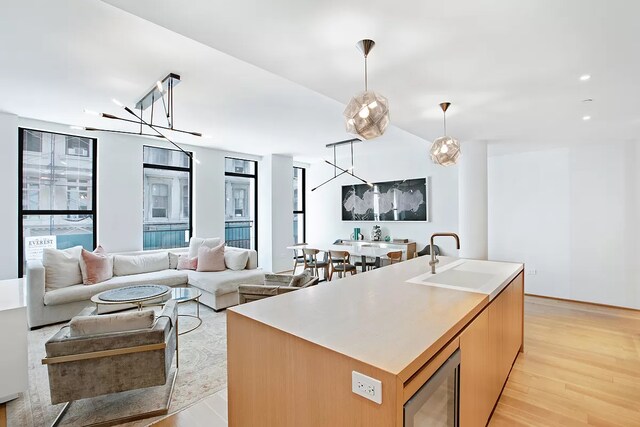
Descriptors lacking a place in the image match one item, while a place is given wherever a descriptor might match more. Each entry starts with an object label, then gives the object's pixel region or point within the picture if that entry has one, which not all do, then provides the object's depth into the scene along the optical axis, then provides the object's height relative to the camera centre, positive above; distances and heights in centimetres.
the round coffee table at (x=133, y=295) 315 -87
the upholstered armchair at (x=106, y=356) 198 -94
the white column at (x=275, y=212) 712 +6
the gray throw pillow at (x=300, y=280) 329 -71
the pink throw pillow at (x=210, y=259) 501 -72
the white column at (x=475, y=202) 458 +18
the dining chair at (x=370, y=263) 611 -98
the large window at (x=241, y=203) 709 +29
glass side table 356 -97
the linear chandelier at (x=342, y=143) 570 +139
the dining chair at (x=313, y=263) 574 -93
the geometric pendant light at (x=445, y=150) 307 +64
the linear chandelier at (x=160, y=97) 299 +132
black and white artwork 661 +31
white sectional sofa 371 -97
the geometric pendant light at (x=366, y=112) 200 +68
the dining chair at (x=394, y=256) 522 -71
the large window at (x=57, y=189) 459 +41
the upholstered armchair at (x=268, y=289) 307 -75
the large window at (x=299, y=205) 878 +28
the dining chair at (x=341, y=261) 542 -86
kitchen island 104 -54
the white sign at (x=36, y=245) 460 -46
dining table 539 -66
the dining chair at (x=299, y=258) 751 -112
